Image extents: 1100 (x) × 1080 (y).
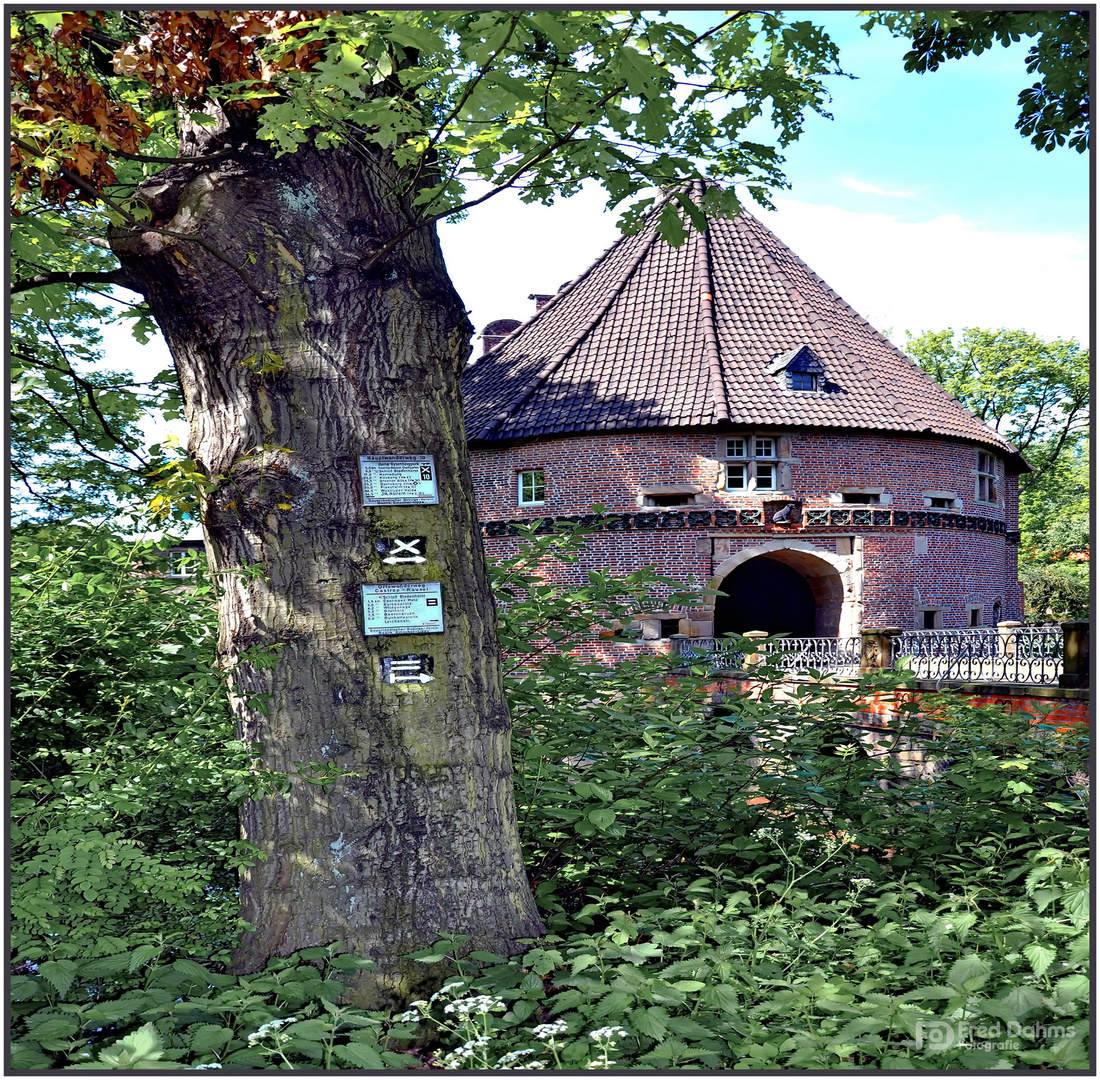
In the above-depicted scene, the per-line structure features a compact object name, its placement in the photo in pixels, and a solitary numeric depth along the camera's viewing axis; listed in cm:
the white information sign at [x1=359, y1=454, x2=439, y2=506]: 311
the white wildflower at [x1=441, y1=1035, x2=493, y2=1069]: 227
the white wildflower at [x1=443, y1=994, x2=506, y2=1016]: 236
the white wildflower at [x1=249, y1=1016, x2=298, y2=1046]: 220
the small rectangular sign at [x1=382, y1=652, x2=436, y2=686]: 303
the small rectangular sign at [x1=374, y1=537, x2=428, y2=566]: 309
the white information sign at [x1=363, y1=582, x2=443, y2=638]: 304
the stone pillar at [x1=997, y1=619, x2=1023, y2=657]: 1329
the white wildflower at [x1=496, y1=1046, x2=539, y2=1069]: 226
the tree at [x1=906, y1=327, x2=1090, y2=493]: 3341
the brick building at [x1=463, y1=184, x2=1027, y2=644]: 1892
